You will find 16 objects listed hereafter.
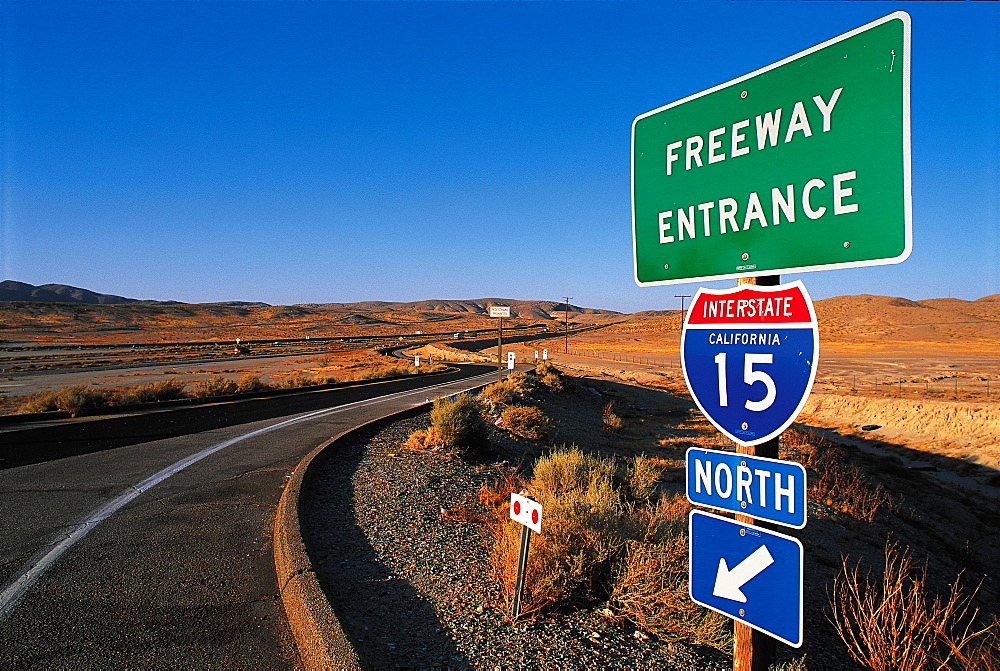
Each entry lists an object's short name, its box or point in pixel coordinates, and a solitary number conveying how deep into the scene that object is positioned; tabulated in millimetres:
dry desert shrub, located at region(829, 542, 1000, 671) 3662
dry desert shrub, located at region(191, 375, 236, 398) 19736
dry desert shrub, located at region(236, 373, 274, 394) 22125
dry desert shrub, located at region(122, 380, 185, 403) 17469
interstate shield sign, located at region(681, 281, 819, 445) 1706
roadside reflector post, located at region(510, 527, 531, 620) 3891
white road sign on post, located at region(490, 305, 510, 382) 15762
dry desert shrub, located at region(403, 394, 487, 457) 9547
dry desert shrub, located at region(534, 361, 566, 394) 22906
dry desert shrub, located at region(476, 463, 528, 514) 6974
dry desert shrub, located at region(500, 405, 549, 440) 13523
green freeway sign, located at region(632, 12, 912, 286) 1595
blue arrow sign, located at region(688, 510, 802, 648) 1711
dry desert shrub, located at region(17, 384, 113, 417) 14539
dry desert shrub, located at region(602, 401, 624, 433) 17844
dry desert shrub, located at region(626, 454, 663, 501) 7469
